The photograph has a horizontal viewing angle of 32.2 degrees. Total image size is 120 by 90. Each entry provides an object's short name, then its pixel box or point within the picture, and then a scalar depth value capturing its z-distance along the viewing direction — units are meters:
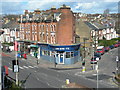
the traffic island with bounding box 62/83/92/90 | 21.99
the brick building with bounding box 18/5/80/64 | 44.03
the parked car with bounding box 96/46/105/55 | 57.78
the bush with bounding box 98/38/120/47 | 66.62
